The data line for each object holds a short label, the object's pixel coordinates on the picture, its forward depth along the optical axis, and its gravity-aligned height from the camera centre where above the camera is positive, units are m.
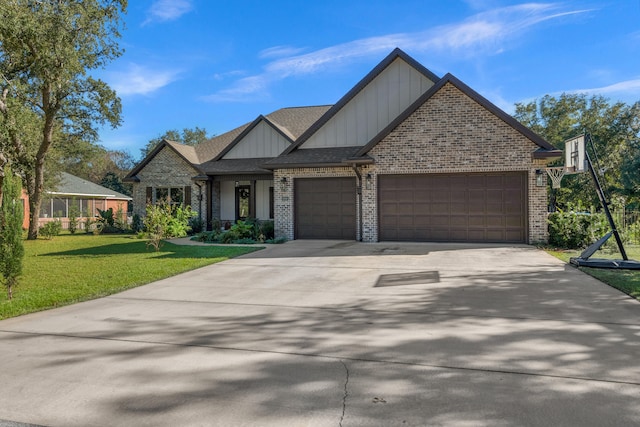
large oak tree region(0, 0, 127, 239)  16.34 +6.67
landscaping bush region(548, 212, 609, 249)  13.02 -0.57
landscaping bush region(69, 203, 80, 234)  24.92 -0.31
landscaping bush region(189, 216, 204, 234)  20.81 -0.56
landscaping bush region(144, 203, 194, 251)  13.59 -0.37
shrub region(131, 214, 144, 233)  22.47 -0.47
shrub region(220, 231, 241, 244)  16.03 -0.91
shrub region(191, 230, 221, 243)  16.48 -0.95
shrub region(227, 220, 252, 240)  16.30 -0.65
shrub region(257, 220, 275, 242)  16.57 -0.70
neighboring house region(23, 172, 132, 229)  31.30 +1.33
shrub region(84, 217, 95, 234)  24.87 -0.62
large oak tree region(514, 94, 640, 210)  27.16 +5.76
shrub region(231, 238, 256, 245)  15.47 -1.05
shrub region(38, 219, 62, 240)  21.03 -0.78
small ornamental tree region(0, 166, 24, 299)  6.77 -0.24
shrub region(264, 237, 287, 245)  15.27 -1.02
